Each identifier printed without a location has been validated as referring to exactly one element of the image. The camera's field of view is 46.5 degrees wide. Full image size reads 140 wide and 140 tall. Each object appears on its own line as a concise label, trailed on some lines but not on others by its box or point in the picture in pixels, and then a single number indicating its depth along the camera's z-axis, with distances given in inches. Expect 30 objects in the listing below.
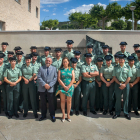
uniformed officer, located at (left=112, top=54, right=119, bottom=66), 186.4
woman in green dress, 166.6
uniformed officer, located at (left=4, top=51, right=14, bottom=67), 204.4
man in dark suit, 166.4
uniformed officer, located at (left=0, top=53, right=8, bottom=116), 179.5
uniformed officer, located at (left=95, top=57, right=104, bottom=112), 191.3
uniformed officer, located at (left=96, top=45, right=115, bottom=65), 205.4
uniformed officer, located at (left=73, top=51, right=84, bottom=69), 189.9
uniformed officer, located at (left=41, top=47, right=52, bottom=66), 214.1
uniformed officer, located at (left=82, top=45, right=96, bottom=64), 199.0
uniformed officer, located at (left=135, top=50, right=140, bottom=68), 187.8
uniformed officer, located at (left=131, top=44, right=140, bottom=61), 208.0
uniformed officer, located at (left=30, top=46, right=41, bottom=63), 221.1
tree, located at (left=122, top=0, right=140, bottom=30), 931.3
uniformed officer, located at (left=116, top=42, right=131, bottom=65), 207.6
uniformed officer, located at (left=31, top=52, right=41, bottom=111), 186.9
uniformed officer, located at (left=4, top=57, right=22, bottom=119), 176.1
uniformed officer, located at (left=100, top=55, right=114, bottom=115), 182.2
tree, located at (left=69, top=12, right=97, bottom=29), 1916.8
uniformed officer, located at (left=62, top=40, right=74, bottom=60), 213.2
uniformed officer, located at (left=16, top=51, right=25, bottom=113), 194.4
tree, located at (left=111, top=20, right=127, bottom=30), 1800.0
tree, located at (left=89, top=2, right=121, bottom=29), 1178.9
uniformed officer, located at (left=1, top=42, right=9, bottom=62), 234.7
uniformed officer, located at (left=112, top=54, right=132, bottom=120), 172.1
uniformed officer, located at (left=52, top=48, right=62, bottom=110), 203.0
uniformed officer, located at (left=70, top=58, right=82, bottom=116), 183.3
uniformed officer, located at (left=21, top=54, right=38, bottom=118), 177.2
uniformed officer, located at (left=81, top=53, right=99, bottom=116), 179.2
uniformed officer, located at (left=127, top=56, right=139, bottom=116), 178.4
